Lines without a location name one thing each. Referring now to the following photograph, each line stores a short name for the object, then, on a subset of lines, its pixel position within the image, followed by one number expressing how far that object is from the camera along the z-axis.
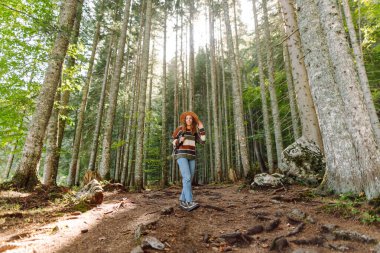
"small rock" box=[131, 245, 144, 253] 2.74
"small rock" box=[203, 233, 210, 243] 3.41
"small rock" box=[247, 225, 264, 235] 3.64
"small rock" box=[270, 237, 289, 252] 3.02
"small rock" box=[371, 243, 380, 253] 2.60
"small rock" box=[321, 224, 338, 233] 3.30
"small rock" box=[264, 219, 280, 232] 3.70
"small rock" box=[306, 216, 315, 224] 3.68
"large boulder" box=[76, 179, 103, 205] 5.86
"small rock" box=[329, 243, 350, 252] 2.79
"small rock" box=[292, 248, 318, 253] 2.76
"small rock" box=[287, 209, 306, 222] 3.91
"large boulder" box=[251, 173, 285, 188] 7.54
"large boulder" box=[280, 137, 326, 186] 7.23
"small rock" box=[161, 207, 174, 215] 4.62
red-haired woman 5.04
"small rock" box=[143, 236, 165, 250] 2.98
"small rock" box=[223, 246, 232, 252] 3.16
